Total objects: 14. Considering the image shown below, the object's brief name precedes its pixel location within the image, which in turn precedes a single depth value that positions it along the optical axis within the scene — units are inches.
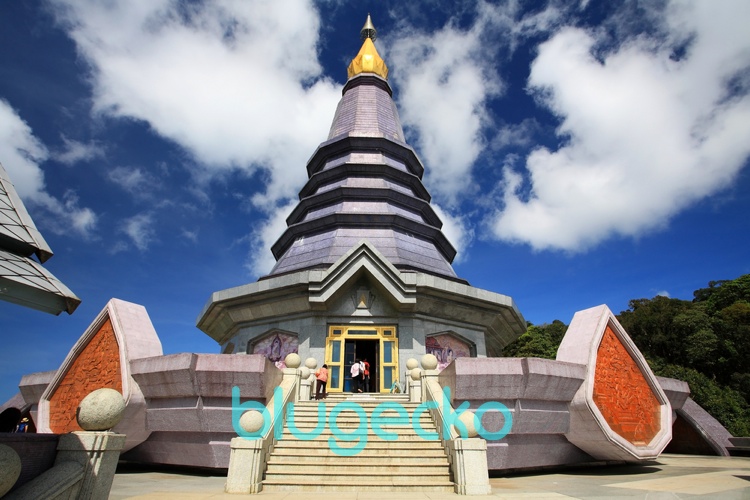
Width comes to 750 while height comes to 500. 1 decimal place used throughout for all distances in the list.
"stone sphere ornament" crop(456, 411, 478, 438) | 337.7
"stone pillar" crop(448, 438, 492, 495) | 315.3
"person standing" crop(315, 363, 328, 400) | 548.2
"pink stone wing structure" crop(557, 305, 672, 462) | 439.8
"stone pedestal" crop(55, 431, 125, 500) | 225.5
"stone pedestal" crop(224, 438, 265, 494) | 314.7
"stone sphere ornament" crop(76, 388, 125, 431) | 236.8
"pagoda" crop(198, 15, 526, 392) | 634.8
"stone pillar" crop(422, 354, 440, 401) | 486.6
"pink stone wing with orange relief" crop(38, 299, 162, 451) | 464.1
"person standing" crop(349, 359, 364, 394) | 596.2
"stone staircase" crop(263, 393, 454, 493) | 334.3
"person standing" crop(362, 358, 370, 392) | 613.5
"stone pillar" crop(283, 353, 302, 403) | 488.1
